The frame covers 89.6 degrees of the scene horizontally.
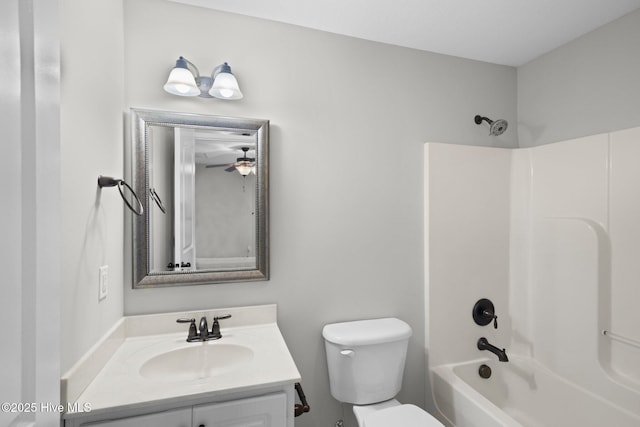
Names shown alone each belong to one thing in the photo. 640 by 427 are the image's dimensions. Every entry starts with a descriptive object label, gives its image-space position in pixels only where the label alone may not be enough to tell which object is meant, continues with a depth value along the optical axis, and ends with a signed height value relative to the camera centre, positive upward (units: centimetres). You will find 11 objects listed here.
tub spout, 183 -83
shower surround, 162 -30
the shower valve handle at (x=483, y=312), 205 -65
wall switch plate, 123 -28
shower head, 192 +50
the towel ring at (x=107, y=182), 122 +11
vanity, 102 -60
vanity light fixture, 144 +59
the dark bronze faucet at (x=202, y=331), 146 -56
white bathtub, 158 -103
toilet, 162 -80
